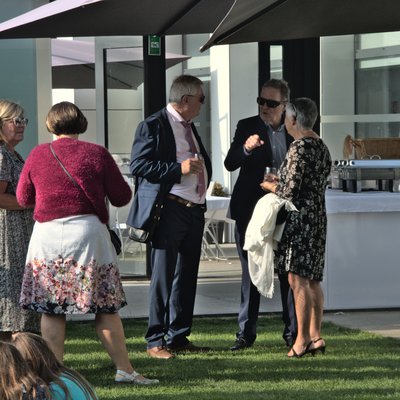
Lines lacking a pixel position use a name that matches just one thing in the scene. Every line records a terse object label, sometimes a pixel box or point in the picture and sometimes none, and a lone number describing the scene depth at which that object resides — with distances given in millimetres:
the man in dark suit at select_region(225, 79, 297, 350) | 11726
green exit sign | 16757
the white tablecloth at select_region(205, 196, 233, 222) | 19194
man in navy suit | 11232
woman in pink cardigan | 9754
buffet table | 14284
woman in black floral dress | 11093
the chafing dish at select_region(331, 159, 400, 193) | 14778
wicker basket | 16672
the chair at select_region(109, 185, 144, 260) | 17823
